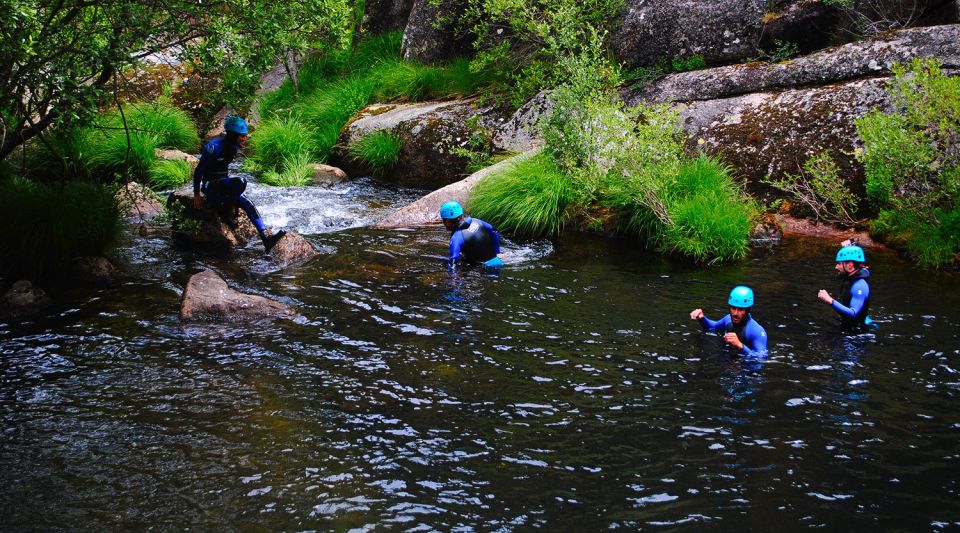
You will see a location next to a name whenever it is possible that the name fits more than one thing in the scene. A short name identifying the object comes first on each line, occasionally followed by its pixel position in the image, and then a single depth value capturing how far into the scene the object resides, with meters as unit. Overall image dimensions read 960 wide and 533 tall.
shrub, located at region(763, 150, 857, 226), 11.73
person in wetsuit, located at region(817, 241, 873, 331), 8.02
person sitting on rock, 11.55
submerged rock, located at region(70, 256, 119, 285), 10.05
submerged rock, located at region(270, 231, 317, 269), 11.38
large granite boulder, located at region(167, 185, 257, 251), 12.10
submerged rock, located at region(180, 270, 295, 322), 8.59
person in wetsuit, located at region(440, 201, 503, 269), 10.76
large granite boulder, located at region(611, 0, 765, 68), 14.67
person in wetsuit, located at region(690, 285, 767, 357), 7.61
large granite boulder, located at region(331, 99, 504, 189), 16.59
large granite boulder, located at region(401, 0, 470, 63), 19.70
